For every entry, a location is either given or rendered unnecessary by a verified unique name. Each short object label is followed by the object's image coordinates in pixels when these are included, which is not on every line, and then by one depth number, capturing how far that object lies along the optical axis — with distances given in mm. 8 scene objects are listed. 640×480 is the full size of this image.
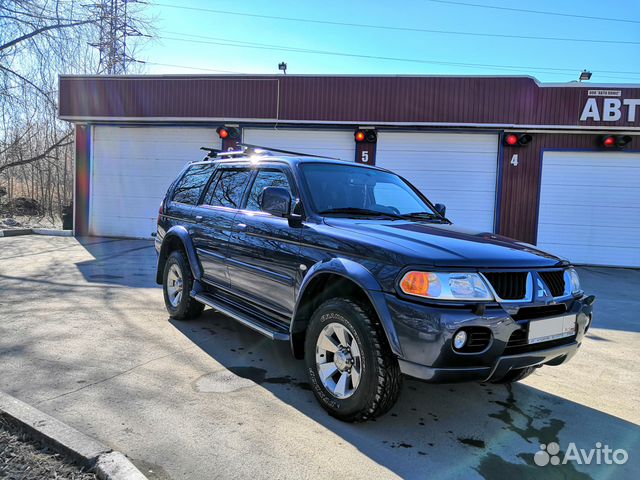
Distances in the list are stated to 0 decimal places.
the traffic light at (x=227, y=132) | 12945
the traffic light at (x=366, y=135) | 12383
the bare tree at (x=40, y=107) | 15359
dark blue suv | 2768
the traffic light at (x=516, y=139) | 11992
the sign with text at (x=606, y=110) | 11648
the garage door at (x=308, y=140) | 12789
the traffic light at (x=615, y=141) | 11834
